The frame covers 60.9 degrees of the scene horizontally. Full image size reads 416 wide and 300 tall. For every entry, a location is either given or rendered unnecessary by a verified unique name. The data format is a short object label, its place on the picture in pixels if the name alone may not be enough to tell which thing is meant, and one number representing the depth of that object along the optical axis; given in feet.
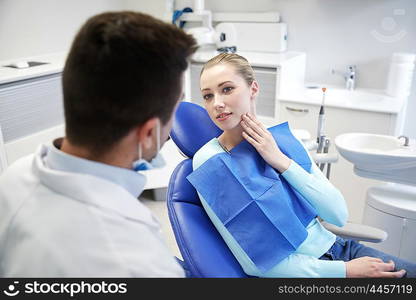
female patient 3.74
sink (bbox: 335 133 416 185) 5.24
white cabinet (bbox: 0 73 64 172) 7.43
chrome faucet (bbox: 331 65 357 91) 8.73
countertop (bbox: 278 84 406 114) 7.29
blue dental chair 3.51
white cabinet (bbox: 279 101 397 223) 7.30
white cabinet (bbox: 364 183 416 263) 5.36
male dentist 1.99
